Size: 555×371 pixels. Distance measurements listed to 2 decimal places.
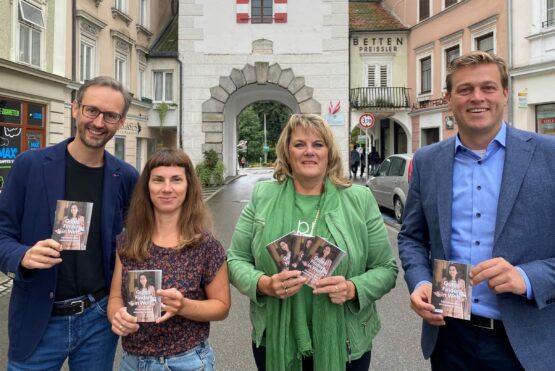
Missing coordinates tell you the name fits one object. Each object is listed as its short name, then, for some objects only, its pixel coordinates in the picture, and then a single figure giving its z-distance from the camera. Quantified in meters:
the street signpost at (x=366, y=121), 16.81
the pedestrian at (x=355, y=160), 24.64
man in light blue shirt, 2.10
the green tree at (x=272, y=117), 70.38
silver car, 11.42
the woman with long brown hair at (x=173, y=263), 2.29
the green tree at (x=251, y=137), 64.31
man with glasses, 2.38
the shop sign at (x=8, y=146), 12.42
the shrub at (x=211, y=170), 21.27
